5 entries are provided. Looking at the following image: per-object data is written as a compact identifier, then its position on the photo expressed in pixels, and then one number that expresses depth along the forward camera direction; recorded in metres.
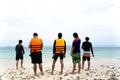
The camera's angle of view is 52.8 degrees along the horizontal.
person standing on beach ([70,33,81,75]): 6.07
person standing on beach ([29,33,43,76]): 6.04
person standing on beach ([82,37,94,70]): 6.69
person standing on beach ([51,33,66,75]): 6.10
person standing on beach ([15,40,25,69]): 7.45
